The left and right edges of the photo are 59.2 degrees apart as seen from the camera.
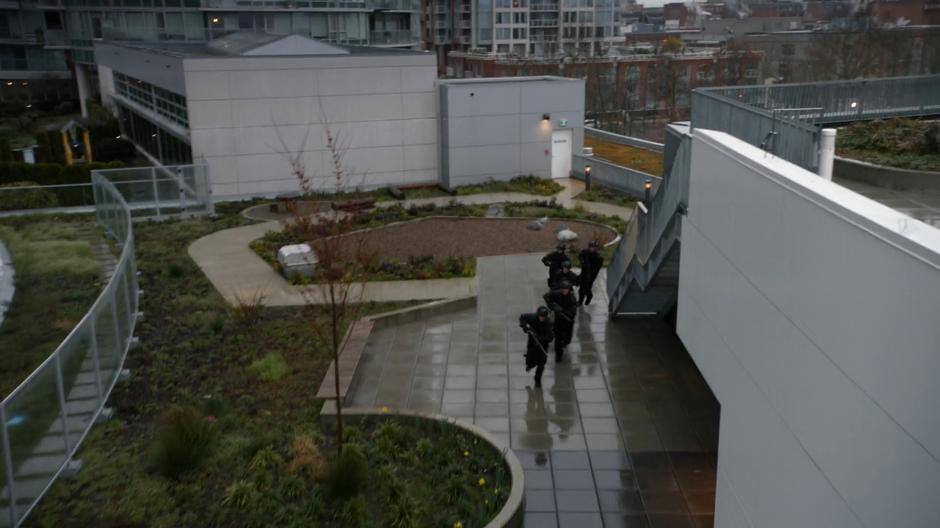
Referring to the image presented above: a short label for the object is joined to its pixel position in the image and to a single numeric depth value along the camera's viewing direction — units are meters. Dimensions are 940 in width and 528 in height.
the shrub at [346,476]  8.73
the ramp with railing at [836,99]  11.31
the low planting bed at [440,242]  18.41
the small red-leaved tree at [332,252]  11.47
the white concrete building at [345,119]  27.08
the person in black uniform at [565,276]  13.89
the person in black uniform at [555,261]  14.81
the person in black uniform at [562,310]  12.76
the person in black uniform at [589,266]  15.50
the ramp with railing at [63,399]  8.03
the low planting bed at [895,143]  8.18
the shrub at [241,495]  8.65
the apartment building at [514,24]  93.25
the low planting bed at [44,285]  14.20
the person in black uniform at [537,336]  11.99
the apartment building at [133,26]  54.94
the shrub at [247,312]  14.87
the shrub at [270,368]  12.41
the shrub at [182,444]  9.21
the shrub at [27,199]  26.25
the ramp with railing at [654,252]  10.31
